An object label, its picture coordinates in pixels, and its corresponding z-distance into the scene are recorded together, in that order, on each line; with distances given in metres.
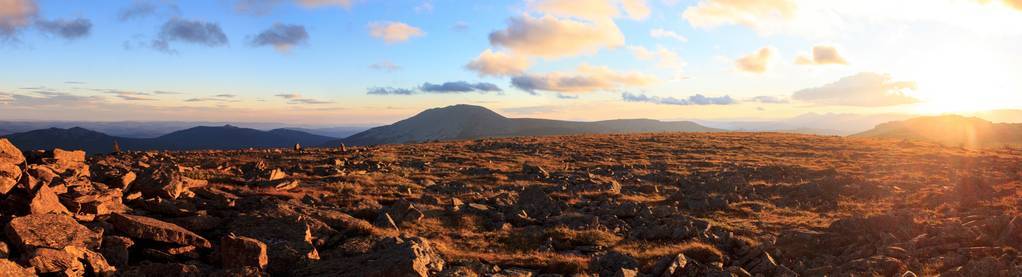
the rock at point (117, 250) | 12.76
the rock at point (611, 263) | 15.56
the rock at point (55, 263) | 10.91
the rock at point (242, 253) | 13.23
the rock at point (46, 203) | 13.92
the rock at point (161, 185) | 19.11
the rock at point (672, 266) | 14.50
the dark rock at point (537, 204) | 24.98
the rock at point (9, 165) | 15.10
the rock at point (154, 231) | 14.01
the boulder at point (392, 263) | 12.34
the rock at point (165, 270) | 12.09
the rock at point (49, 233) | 11.84
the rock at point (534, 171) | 37.81
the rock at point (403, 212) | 21.95
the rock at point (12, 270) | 9.88
